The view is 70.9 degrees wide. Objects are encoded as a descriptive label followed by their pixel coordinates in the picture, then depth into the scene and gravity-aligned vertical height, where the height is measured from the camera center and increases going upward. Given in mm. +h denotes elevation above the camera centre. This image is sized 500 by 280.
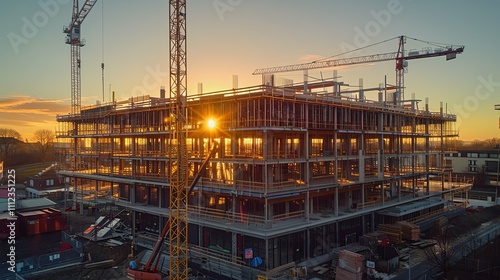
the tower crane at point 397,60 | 72000 +16983
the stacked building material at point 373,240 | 29647 -8378
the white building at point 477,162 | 71625 -4484
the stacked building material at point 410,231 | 33812 -8724
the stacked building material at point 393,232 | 32875 -8553
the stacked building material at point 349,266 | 24125 -8690
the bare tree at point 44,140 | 111275 +1316
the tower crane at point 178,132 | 25531 +846
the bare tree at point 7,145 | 94081 -232
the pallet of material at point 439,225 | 35919 -8776
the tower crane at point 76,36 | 64438 +19865
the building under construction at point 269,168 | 28859 -2708
